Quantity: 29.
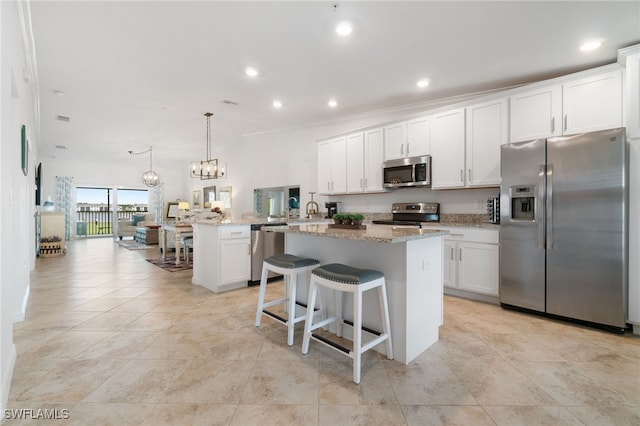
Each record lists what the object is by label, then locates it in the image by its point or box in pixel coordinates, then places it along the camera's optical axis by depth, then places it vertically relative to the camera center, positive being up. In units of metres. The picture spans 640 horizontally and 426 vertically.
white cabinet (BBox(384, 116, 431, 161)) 3.91 +1.05
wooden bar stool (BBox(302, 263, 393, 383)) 1.74 -0.54
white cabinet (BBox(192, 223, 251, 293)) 3.61 -0.60
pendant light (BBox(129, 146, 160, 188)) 7.66 +0.92
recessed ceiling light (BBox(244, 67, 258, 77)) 3.36 +1.70
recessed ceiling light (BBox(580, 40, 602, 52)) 2.67 +1.60
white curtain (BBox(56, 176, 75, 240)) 9.08 +0.48
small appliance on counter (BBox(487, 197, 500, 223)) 3.25 +0.03
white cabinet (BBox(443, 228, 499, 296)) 3.16 -0.58
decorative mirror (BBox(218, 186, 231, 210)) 7.96 +0.47
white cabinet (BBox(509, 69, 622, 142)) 2.69 +1.07
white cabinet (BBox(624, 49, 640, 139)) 2.47 +1.04
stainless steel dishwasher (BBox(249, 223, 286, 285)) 3.93 -0.50
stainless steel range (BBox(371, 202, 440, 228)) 4.02 -0.04
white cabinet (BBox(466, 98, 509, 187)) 3.29 +0.86
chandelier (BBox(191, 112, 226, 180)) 5.52 +0.85
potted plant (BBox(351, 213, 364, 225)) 2.31 -0.05
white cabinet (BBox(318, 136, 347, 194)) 4.83 +0.81
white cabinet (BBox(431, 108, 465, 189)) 3.60 +0.82
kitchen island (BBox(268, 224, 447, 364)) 1.95 -0.45
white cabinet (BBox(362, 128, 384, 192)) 4.37 +0.83
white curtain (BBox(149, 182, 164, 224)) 10.71 +0.33
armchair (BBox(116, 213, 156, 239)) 9.41 -0.42
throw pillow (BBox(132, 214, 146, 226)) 9.66 -0.22
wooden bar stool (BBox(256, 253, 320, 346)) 2.23 -0.48
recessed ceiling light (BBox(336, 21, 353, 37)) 2.49 +1.66
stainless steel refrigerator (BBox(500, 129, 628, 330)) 2.45 -0.15
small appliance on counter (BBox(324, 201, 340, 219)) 5.16 +0.08
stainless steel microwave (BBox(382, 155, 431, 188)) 3.86 +0.56
